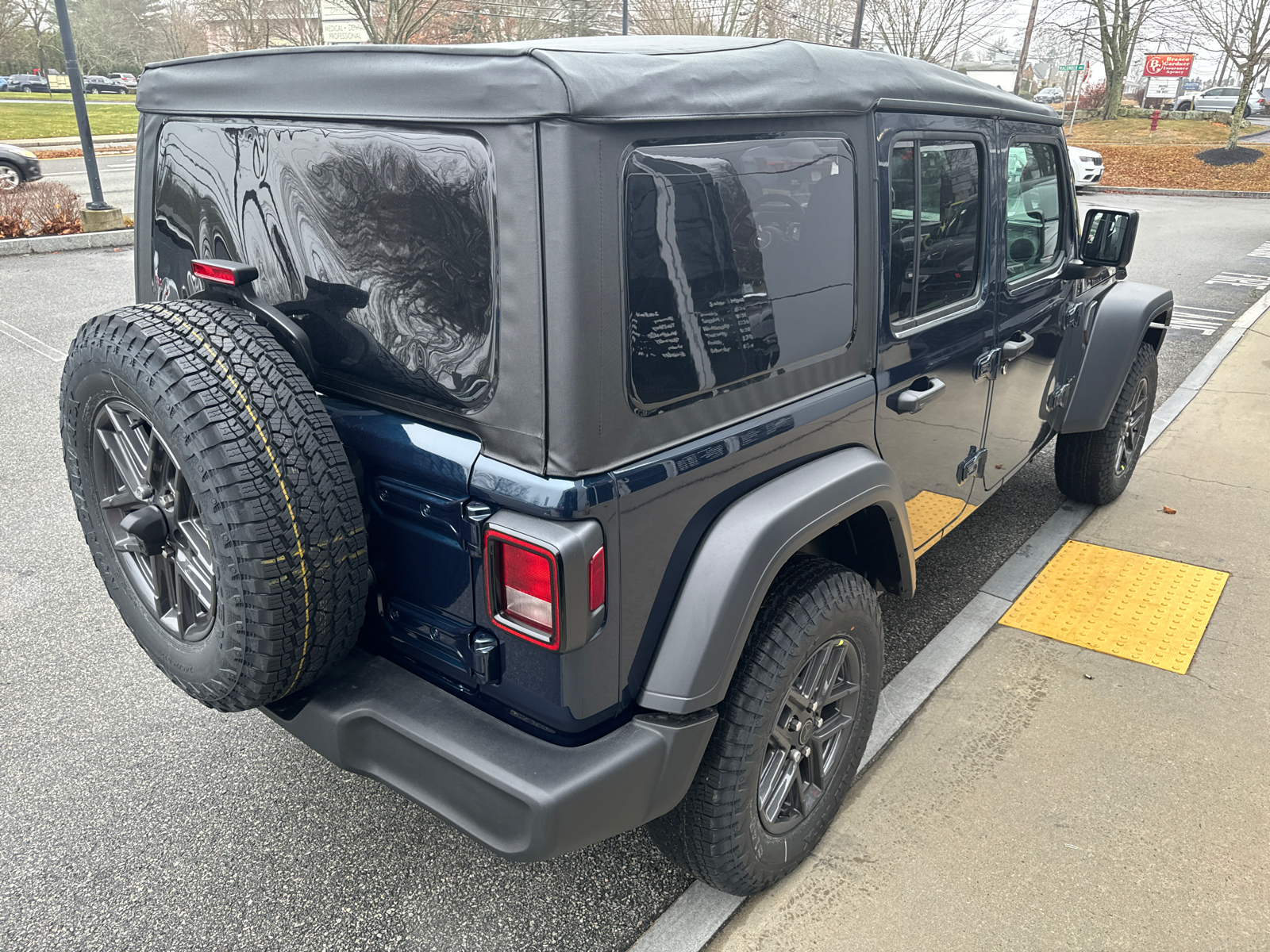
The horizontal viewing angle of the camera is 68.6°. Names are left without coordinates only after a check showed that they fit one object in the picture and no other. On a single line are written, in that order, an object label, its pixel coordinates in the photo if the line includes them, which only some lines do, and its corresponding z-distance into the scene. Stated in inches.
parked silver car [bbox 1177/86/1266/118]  1694.1
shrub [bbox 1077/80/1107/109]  1782.7
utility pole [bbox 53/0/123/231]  415.8
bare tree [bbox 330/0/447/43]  906.7
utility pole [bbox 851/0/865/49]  1177.6
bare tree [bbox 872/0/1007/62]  1502.2
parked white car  772.0
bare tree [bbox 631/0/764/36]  1280.8
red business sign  1665.8
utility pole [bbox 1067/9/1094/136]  1258.0
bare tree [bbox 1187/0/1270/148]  1008.2
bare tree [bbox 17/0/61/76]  1807.0
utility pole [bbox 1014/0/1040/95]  1423.5
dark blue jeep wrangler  67.7
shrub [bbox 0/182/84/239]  420.8
